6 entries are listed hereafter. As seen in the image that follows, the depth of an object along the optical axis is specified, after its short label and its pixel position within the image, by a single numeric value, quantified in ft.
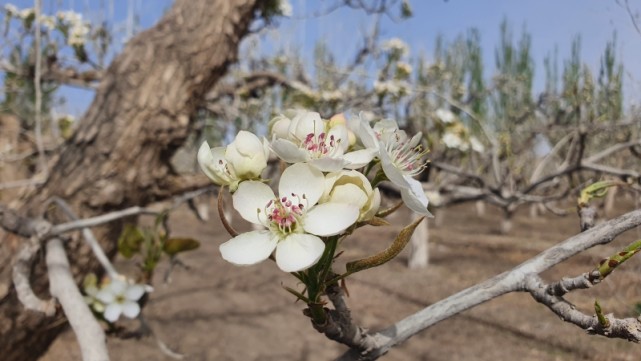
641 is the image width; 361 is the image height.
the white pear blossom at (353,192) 0.41
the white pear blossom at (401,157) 0.42
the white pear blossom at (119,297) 0.96
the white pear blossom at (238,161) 0.43
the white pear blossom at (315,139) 0.42
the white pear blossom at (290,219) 0.39
